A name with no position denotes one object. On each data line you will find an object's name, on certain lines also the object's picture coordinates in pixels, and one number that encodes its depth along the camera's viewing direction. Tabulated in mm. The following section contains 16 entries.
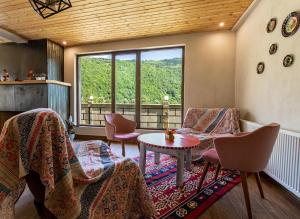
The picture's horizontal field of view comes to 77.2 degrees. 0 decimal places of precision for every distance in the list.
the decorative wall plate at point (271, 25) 2457
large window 4477
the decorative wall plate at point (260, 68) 2749
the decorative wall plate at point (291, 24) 2012
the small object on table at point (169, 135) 2452
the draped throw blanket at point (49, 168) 1091
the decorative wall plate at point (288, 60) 2088
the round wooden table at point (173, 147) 2135
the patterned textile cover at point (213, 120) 3324
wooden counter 4145
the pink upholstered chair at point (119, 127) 3248
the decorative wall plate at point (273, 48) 2416
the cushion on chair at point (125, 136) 3141
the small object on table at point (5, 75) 4555
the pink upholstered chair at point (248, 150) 1636
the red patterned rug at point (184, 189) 1753
